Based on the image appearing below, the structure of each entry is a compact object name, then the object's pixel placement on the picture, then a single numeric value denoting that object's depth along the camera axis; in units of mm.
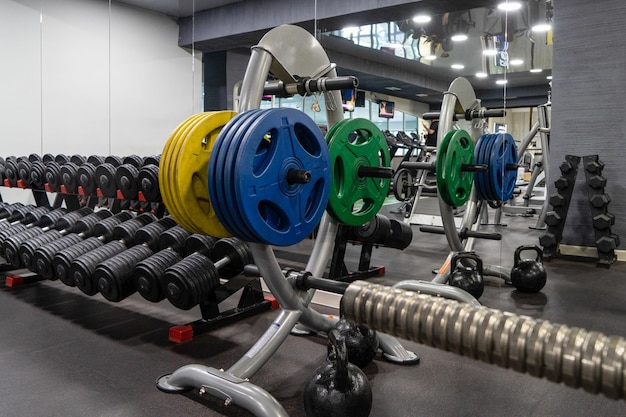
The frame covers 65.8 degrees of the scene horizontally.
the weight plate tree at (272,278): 1631
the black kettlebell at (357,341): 1942
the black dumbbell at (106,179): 3000
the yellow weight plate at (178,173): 1771
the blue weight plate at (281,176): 1519
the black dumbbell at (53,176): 3471
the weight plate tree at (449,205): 3107
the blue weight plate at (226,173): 1519
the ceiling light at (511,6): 3711
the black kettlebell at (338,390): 1390
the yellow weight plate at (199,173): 1774
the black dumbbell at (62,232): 3098
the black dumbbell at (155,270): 2410
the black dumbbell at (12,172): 3826
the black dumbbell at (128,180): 2855
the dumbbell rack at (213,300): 2471
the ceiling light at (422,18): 4500
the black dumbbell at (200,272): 2295
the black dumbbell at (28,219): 3480
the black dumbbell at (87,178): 3164
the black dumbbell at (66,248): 2812
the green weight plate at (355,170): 2102
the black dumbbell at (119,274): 2482
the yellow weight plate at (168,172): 1792
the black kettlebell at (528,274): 3256
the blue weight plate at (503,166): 3230
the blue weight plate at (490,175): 3223
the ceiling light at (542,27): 4095
